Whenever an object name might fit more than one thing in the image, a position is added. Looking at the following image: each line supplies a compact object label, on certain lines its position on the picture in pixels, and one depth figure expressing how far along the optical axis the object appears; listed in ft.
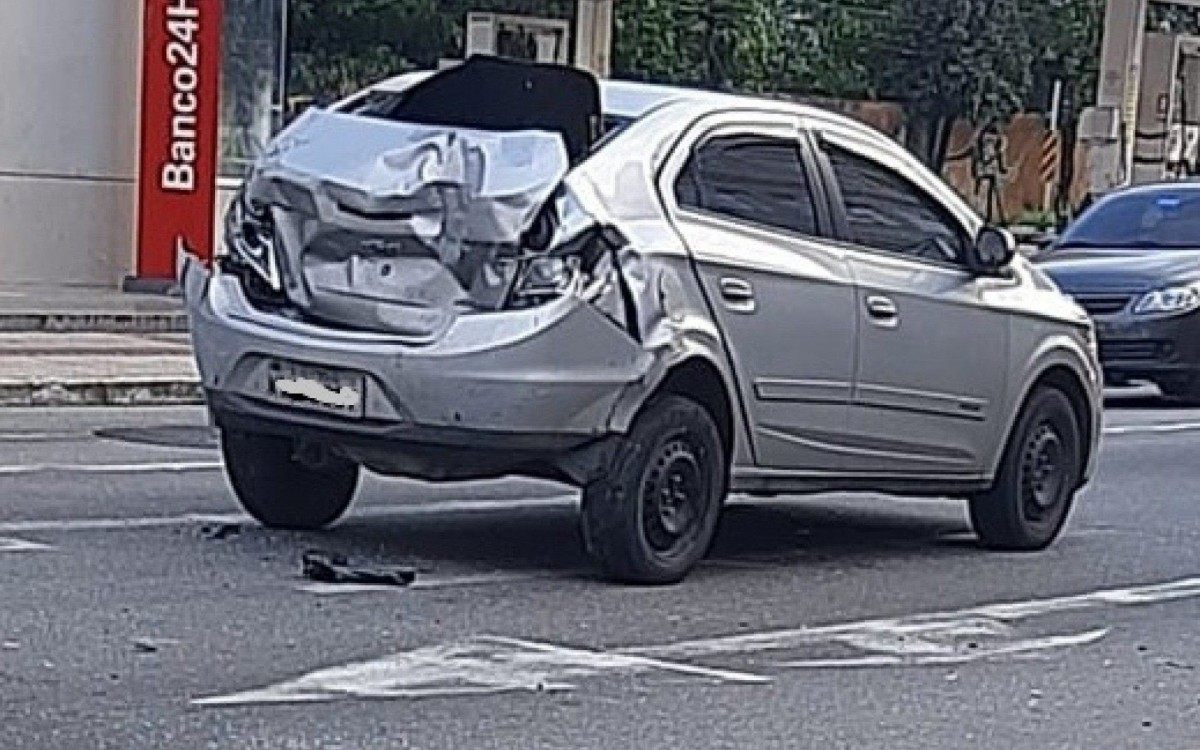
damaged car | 30.89
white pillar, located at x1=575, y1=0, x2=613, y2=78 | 108.88
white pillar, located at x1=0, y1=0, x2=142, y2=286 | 75.61
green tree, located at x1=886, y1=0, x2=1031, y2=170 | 170.19
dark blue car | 63.26
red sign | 75.56
